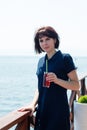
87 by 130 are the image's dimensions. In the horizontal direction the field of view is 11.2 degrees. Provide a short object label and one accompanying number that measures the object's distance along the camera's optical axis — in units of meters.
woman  2.86
